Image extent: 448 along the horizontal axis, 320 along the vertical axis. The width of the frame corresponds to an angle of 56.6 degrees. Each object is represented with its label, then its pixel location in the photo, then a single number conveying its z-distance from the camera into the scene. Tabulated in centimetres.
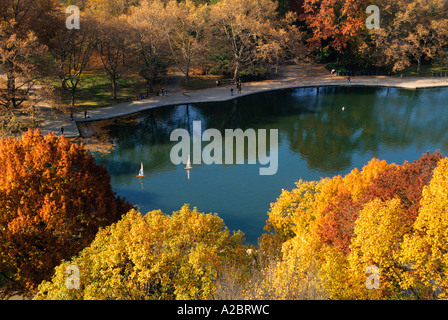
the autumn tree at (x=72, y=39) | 5916
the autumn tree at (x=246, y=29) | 7300
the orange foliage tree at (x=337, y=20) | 8050
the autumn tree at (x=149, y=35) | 6456
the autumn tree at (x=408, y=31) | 7938
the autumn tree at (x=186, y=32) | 6850
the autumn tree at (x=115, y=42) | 6059
